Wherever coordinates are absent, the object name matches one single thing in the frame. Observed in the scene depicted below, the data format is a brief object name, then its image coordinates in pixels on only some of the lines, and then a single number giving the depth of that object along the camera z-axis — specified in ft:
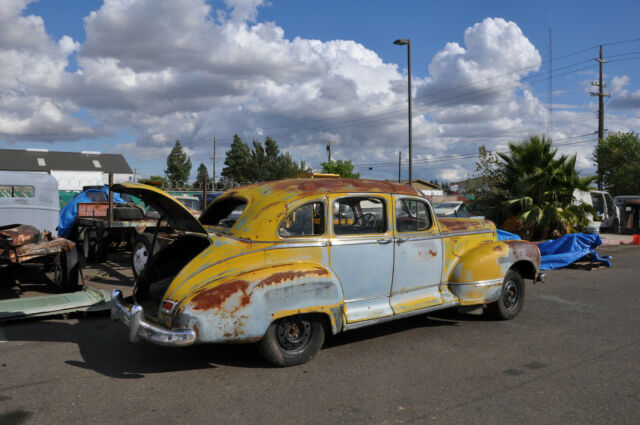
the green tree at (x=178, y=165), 255.09
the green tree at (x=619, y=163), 95.27
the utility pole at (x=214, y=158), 198.48
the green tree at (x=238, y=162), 208.78
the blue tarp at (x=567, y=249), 36.13
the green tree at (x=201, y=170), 330.54
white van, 65.36
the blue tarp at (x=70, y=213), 43.52
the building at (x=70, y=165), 176.31
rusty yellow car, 13.44
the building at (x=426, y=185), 256.52
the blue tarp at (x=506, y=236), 35.29
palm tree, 44.21
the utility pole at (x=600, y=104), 102.17
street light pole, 62.69
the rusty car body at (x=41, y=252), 22.03
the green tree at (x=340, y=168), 144.82
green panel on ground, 19.49
